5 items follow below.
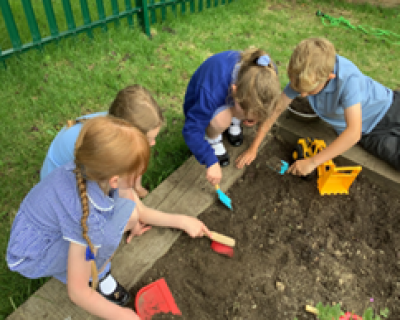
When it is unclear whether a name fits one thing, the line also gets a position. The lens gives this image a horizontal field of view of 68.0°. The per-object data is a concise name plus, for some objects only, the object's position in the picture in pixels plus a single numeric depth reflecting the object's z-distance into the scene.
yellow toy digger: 1.90
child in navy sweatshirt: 1.55
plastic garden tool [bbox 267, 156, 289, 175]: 2.11
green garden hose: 4.14
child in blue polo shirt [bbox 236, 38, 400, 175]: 1.68
